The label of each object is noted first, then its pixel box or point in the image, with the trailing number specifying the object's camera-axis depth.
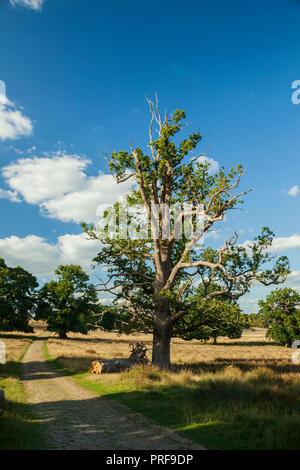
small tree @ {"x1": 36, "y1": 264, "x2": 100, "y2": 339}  50.41
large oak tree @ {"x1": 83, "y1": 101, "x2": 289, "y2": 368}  18.83
